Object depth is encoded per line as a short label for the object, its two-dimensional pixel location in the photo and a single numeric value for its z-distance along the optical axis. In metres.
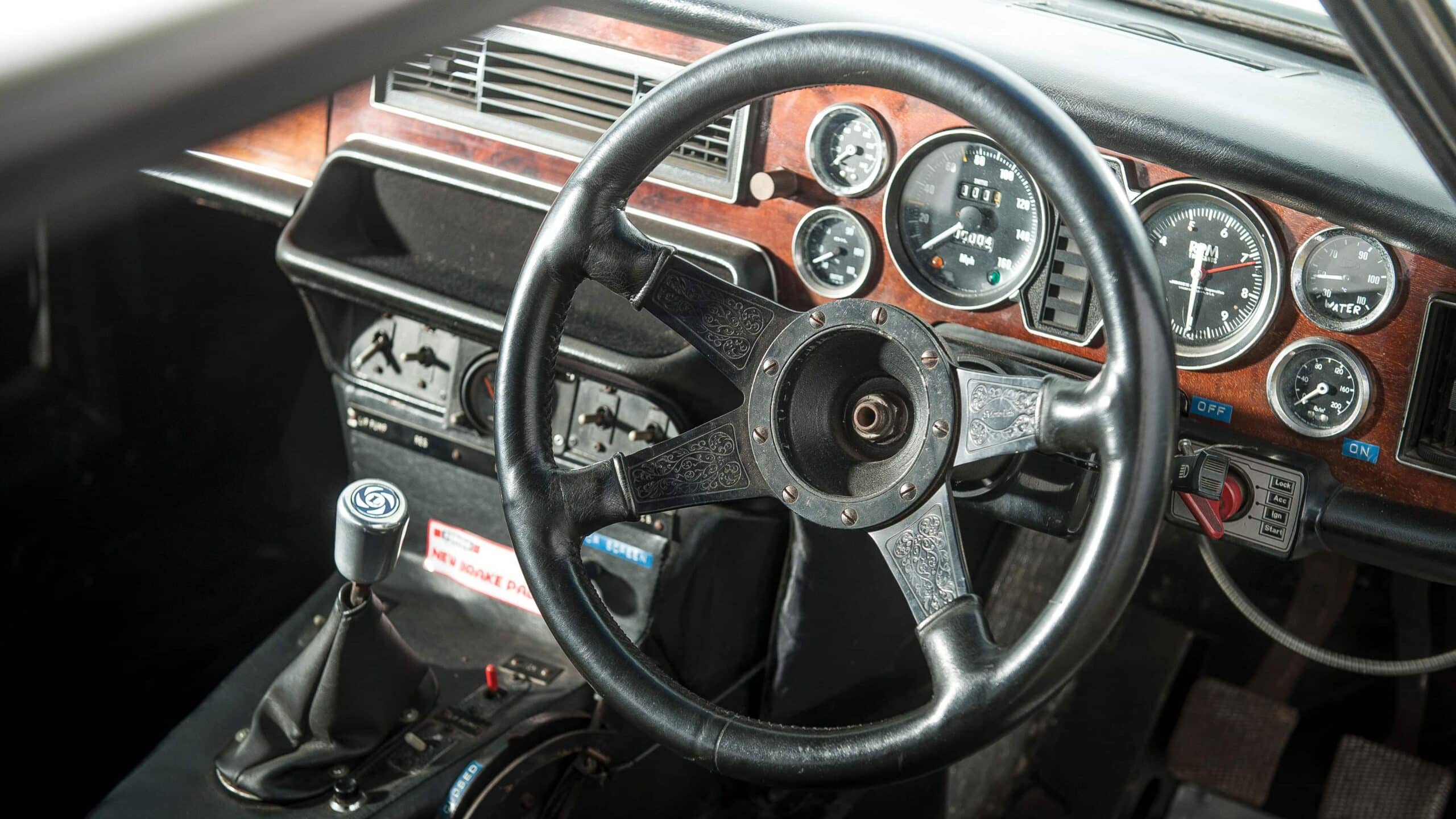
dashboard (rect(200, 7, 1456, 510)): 1.61
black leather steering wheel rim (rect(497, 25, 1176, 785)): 1.13
